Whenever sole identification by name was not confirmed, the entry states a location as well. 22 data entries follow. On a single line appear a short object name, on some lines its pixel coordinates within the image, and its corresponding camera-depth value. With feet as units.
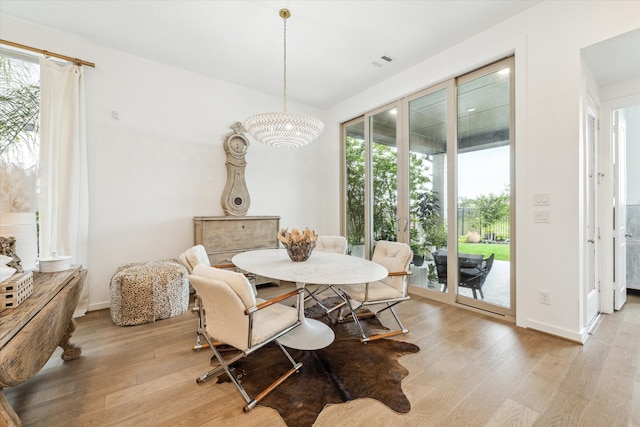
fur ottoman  9.03
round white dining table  6.33
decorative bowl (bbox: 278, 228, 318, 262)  7.93
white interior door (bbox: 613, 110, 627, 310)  10.13
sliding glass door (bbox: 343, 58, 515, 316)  9.91
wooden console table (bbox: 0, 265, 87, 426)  3.31
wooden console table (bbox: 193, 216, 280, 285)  11.82
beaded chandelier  8.45
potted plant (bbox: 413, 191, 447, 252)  11.69
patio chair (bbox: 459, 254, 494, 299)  10.38
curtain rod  8.98
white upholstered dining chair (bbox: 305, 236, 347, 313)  10.90
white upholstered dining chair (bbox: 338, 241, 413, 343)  8.02
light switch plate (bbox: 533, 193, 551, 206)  8.36
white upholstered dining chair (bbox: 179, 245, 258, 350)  7.20
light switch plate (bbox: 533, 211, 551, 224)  8.36
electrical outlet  8.34
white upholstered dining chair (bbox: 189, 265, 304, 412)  5.19
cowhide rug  5.40
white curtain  9.36
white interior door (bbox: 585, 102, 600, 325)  8.68
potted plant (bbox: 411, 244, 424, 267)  12.49
